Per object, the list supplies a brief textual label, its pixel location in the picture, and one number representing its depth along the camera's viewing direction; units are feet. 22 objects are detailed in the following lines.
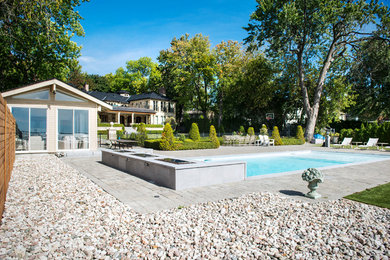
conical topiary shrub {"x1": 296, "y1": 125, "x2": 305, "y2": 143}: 79.46
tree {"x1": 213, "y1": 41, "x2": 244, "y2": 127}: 113.50
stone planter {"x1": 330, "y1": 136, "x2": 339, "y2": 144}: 76.67
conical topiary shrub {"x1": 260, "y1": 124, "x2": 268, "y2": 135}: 79.97
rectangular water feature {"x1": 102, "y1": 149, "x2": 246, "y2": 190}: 19.70
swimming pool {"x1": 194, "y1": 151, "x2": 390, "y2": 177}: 40.32
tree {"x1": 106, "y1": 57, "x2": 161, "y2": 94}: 184.55
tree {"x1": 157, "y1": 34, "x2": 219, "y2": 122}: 119.20
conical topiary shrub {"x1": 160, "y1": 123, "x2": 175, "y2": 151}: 51.47
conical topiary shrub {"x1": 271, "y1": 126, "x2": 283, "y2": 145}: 71.10
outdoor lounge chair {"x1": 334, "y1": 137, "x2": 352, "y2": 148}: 65.06
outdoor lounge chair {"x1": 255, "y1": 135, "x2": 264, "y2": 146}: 69.21
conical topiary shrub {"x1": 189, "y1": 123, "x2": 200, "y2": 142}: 61.75
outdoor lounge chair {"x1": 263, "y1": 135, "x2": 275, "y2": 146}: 68.74
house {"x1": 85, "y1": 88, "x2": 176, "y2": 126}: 143.74
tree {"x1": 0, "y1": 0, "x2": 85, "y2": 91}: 53.01
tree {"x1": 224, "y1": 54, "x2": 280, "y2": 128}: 105.40
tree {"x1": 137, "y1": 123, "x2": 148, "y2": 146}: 56.90
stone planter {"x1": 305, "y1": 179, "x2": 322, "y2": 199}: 17.22
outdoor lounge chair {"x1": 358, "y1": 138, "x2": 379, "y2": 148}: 60.60
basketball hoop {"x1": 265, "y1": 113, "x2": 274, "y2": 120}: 110.84
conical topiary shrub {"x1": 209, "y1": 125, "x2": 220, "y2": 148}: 59.53
